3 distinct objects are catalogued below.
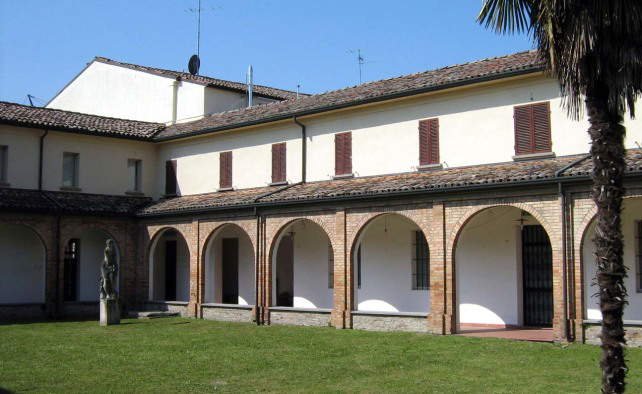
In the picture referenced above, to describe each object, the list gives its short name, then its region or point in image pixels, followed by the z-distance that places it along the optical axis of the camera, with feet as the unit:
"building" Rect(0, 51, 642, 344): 60.44
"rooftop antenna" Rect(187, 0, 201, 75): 121.90
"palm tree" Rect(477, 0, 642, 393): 28.60
